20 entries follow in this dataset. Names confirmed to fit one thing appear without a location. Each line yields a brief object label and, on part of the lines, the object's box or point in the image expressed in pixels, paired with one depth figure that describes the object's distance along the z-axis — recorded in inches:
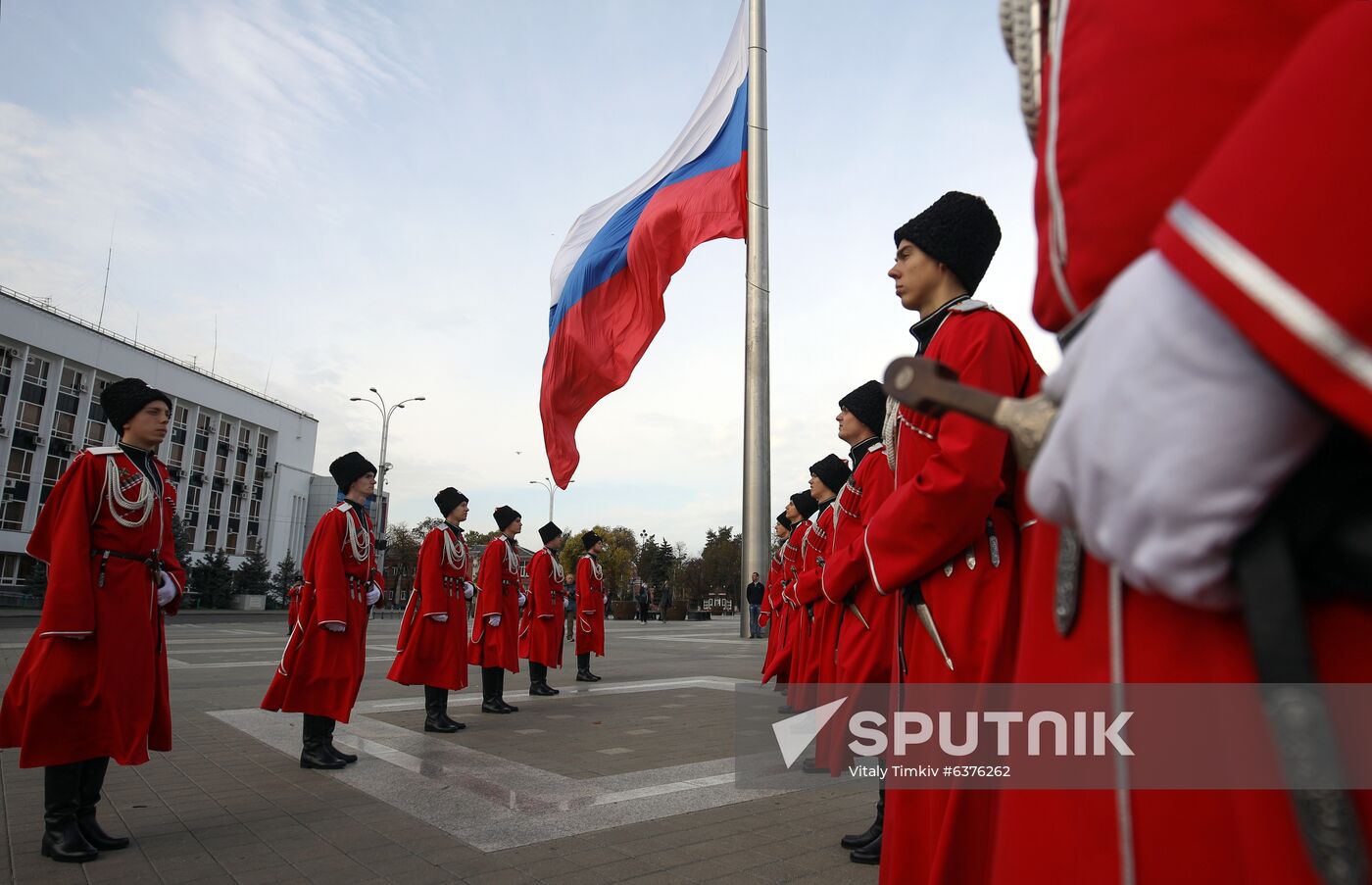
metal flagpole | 601.3
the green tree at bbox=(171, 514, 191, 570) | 1806.1
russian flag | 453.4
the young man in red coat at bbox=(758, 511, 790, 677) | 387.5
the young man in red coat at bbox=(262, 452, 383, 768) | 243.3
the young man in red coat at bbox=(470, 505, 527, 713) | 364.5
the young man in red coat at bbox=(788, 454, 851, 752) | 244.8
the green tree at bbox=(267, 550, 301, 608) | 2364.7
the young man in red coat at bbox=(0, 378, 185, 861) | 166.7
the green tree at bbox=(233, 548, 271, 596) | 2273.6
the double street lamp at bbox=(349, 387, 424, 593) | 1768.0
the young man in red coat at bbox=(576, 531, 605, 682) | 500.1
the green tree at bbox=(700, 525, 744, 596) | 3570.4
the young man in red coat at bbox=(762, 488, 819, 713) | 319.6
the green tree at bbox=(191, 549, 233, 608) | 2060.8
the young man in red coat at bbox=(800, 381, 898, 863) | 164.4
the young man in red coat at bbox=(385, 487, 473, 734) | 308.8
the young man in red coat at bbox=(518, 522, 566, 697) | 436.8
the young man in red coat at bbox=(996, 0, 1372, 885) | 29.3
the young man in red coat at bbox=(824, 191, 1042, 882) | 80.0
